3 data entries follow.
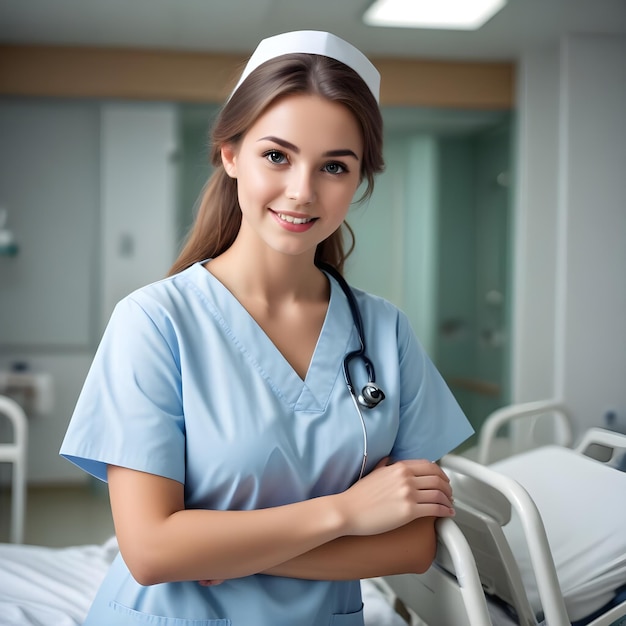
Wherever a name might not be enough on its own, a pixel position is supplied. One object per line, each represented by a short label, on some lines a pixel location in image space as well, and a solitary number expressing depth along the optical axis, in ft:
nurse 2.73
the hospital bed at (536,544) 3.16
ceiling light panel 10.24
